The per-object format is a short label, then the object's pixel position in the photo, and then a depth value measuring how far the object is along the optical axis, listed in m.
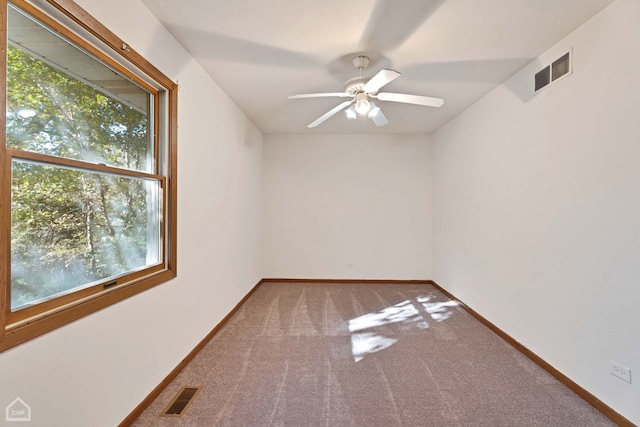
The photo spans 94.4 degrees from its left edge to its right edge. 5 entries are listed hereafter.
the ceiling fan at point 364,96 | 2.42
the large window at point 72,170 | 1.20
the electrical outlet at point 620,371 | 1.75
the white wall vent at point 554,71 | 2.20
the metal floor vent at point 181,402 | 1.87
